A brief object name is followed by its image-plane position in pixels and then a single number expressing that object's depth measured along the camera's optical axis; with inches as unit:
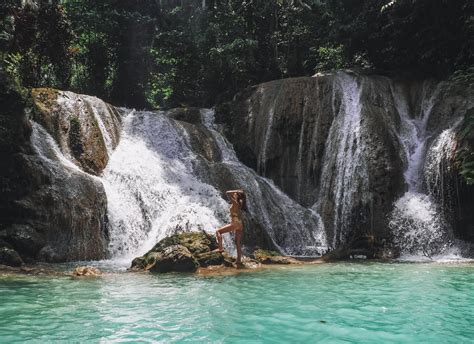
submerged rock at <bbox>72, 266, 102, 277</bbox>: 367.8
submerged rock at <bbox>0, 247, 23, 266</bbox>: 406.3
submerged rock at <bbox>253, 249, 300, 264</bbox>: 470.9
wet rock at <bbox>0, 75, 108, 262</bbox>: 461.1
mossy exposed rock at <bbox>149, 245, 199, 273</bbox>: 393.7
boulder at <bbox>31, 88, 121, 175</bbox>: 613.9
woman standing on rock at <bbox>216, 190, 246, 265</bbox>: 430.0
